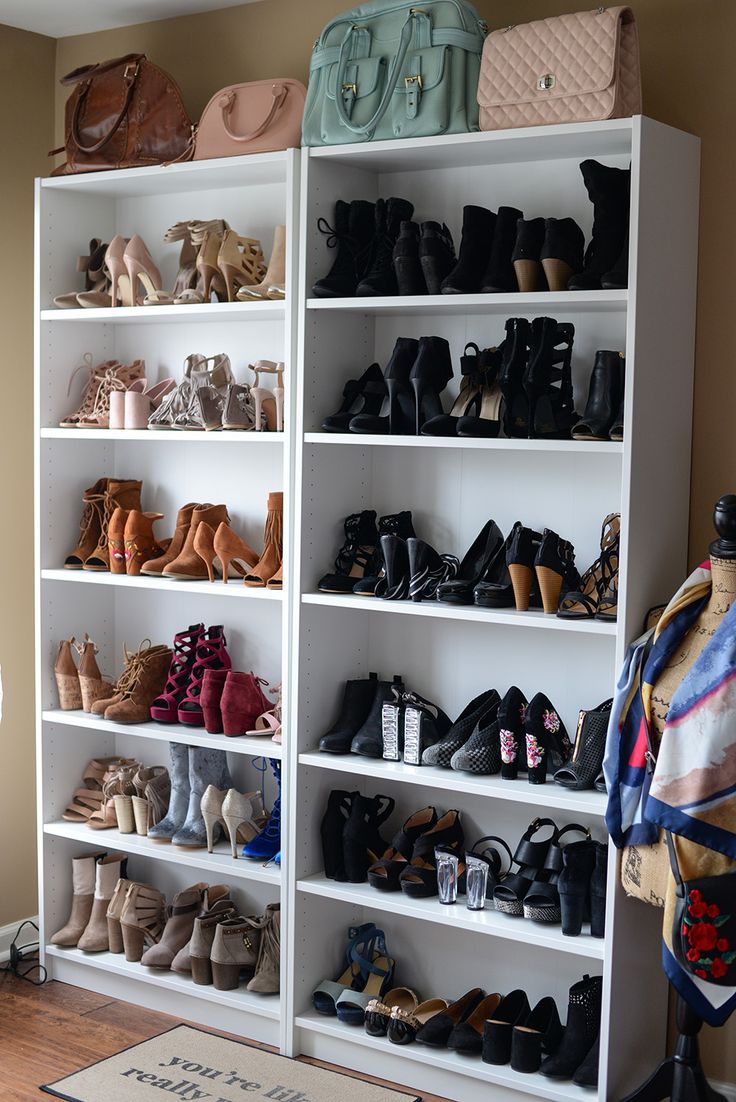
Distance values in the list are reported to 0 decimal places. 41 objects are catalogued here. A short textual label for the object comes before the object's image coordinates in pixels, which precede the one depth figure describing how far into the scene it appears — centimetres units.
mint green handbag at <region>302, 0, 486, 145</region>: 296
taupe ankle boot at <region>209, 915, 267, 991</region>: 342
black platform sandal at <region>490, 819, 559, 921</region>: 302
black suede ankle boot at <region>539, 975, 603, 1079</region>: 289
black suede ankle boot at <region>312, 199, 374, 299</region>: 321
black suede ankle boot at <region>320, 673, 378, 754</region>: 326
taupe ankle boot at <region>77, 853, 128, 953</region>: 370
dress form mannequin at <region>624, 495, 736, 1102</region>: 243
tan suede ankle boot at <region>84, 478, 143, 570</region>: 371
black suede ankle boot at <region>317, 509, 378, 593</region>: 329
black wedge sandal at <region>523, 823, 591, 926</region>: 296
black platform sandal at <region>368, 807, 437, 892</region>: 319
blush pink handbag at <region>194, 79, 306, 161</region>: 326
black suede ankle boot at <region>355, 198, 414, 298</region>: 319
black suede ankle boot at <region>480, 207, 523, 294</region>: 297
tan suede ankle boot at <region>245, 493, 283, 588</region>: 337
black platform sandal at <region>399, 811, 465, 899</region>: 314
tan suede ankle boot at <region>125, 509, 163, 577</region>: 363
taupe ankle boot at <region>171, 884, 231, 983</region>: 345
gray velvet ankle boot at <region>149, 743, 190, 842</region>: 362
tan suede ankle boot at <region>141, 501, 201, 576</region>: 355
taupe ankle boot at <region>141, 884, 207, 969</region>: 355
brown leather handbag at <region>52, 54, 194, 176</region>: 352
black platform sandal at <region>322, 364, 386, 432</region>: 321
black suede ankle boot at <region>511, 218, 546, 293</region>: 292
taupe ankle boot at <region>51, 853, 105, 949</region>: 376
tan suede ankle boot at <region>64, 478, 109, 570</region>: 376
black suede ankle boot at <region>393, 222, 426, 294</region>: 310
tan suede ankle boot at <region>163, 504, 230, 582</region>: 347
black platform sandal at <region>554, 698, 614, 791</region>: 286
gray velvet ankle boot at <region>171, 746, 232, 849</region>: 356
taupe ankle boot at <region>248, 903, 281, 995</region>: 339
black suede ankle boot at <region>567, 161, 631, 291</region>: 279
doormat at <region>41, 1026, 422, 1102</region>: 304
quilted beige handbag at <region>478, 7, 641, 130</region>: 271
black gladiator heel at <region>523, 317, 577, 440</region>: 292
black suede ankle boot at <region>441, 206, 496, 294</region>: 300
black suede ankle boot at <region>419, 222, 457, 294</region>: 306
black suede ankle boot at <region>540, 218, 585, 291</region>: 287
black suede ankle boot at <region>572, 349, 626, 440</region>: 282
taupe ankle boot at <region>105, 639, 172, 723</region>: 361
